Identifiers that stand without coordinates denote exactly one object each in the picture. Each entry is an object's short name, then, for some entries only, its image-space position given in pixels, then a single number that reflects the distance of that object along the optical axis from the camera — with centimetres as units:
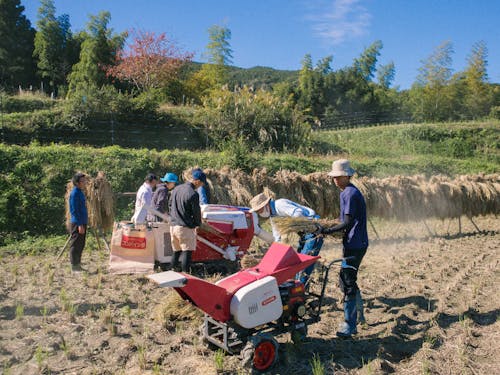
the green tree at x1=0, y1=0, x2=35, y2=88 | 2697
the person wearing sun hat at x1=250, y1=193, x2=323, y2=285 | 560
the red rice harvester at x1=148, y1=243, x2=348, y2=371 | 410
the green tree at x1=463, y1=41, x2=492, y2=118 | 3747
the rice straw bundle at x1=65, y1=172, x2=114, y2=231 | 899
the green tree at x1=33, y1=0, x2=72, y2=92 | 2712
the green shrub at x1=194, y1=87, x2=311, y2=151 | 1738
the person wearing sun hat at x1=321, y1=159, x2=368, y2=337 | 497
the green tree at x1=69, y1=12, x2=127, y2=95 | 2512
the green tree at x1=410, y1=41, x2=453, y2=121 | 3772
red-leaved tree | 2402
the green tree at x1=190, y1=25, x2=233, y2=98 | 2814
